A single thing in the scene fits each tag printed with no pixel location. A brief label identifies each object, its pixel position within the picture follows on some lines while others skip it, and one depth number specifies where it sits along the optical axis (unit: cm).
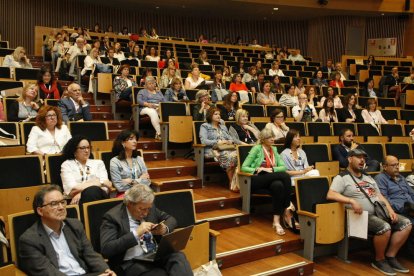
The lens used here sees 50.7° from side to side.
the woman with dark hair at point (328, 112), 570
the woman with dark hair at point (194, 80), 599
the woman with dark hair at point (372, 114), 597
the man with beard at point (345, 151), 423
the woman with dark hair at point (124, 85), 512
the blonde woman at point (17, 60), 564
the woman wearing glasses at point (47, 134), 320
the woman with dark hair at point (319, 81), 794
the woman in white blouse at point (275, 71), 830
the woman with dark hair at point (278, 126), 445
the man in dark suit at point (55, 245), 186
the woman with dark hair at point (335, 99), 641
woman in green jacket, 347
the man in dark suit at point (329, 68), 920
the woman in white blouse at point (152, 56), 792
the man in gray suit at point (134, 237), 207
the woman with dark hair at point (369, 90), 765
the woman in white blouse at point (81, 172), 267
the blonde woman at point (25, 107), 381
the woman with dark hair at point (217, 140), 395
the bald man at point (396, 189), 346
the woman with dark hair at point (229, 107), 477
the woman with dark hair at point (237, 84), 612
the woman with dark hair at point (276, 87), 659
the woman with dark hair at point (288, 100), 592
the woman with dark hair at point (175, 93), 523
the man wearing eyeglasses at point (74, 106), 399
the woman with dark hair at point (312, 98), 618
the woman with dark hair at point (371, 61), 1026
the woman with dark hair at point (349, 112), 592
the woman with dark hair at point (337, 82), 799
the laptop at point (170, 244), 201
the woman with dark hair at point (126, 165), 291
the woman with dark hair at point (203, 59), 812
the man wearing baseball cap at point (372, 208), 323
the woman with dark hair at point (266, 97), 578
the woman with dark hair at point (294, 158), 378
